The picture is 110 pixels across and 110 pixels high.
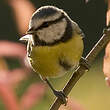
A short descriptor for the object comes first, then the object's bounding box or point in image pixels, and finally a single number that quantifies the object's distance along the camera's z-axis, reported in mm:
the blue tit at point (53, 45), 3266
